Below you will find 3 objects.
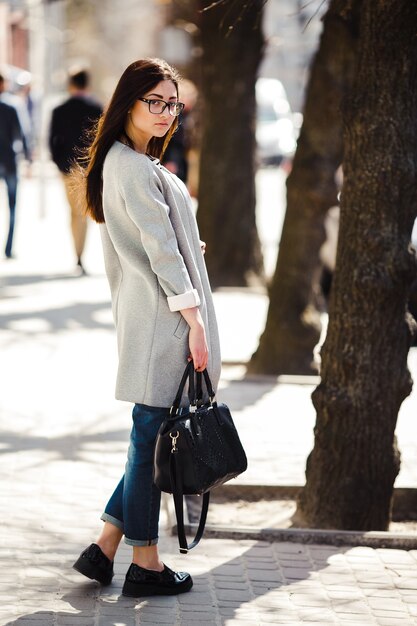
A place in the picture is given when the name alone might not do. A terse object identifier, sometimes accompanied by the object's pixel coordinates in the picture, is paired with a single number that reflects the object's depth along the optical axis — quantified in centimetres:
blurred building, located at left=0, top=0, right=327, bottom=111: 2654
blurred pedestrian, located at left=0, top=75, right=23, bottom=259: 1496
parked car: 3931
